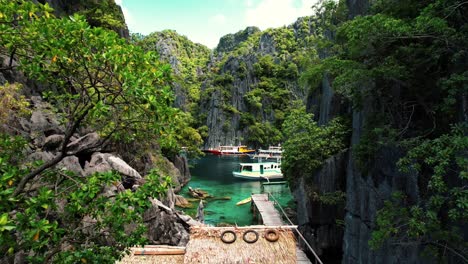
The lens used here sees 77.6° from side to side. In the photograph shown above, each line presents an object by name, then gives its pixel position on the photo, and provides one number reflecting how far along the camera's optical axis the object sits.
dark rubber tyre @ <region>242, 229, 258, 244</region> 9.70
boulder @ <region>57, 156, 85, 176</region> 9.45
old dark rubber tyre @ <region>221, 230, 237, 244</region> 9.62
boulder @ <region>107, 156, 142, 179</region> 12.34
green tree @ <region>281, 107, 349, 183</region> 13.91
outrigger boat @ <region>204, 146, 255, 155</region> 56.03
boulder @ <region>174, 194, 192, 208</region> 21.15
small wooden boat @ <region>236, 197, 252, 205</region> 23.46
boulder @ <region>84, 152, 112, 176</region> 11.20
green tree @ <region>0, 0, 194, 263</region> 2.74
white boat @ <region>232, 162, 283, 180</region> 33.00
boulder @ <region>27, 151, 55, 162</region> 8.34
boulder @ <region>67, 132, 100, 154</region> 12.26
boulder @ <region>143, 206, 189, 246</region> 11.84
